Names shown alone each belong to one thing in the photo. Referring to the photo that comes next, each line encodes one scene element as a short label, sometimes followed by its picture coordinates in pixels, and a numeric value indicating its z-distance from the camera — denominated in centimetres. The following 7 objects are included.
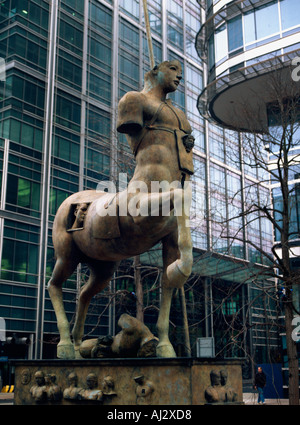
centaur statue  481
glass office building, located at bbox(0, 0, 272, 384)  2889
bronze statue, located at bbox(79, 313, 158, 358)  516
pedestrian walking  1798
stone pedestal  450
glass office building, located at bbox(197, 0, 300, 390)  2334
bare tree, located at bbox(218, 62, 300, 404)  1147
